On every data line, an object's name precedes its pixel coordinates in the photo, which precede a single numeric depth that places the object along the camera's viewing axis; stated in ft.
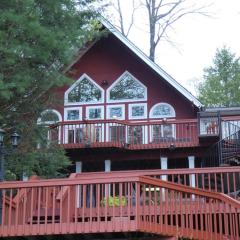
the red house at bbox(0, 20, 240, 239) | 64.04
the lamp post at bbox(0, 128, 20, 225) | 37.96
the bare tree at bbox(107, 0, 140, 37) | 113.50
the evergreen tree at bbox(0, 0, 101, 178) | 41.22
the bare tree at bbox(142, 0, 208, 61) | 109.81
